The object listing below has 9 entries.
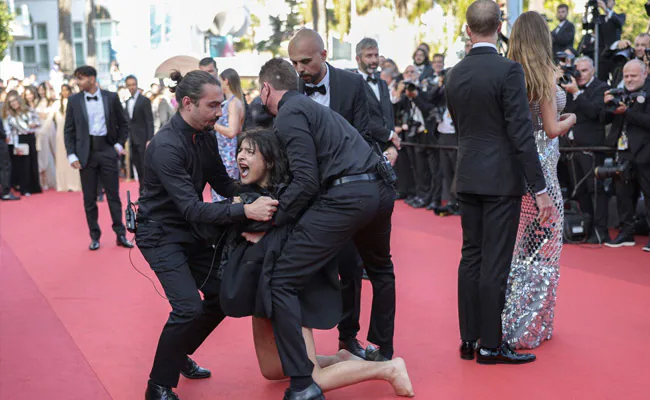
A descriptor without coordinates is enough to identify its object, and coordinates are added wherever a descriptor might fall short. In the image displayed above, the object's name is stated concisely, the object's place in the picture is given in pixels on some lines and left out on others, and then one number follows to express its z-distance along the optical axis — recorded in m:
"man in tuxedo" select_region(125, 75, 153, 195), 13.05
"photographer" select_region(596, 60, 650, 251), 7.94
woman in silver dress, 5.00
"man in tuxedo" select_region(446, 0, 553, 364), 4.46
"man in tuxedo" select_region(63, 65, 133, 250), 9.05
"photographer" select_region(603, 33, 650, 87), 9.07
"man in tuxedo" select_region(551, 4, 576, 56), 12.31
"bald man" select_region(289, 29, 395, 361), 4.70
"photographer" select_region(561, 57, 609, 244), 8.48
